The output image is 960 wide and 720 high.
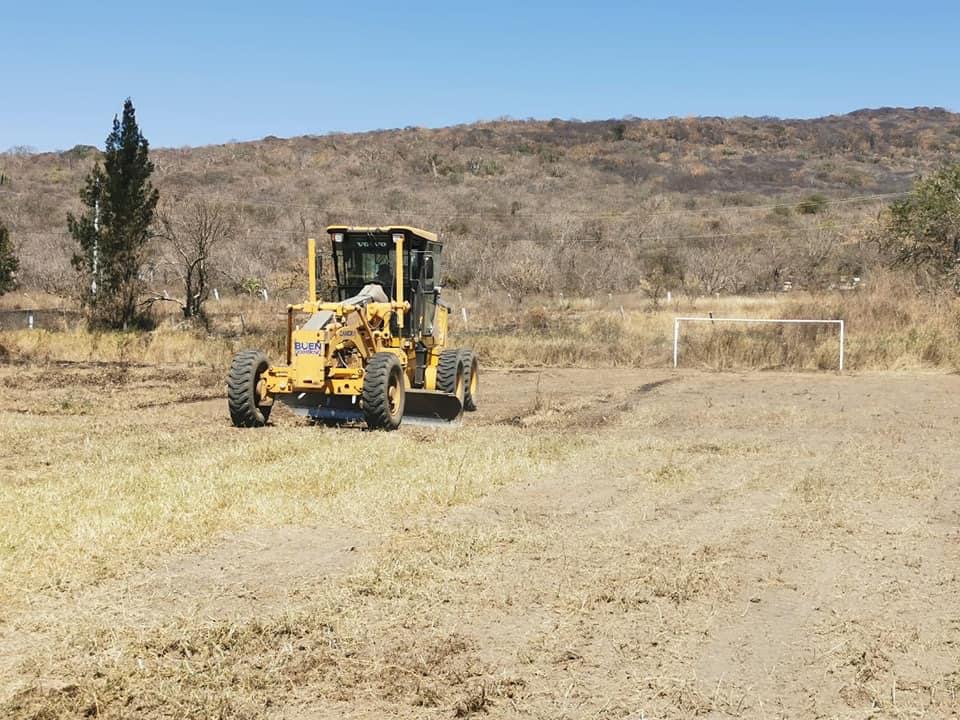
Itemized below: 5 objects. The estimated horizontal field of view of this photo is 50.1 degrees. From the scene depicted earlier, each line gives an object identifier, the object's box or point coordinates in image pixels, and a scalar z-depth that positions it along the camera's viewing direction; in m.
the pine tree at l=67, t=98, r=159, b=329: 29.03
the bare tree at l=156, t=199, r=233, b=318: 30.83
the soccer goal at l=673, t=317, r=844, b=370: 23.53
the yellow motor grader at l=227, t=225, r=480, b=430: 13.17
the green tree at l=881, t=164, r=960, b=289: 31.97
